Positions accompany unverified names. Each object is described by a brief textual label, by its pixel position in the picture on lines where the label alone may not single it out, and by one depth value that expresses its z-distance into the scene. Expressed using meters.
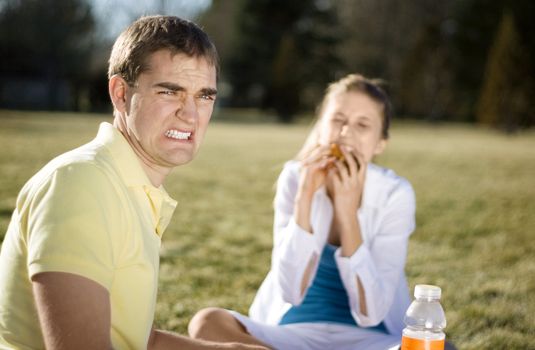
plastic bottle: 2.19
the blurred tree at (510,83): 34.25
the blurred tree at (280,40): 47.00
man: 1.53
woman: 3.04
